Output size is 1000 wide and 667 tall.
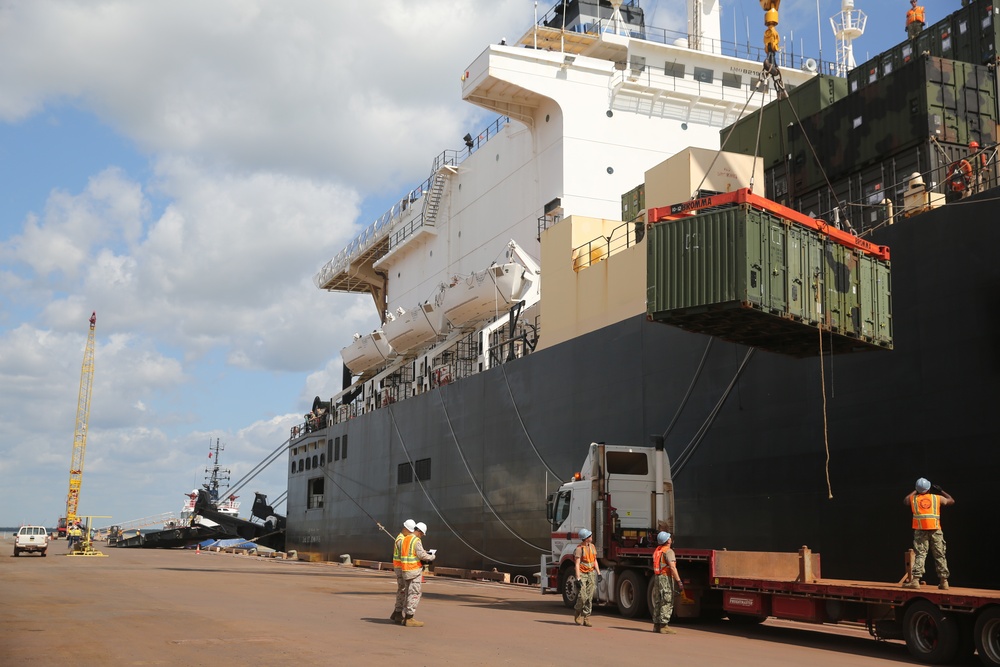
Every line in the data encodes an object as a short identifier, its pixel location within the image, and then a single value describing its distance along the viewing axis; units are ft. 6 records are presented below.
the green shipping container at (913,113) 46.44
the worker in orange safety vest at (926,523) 32.32
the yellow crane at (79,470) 276.49
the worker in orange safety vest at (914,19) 69.51
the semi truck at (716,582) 29.17
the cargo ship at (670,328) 38.14
